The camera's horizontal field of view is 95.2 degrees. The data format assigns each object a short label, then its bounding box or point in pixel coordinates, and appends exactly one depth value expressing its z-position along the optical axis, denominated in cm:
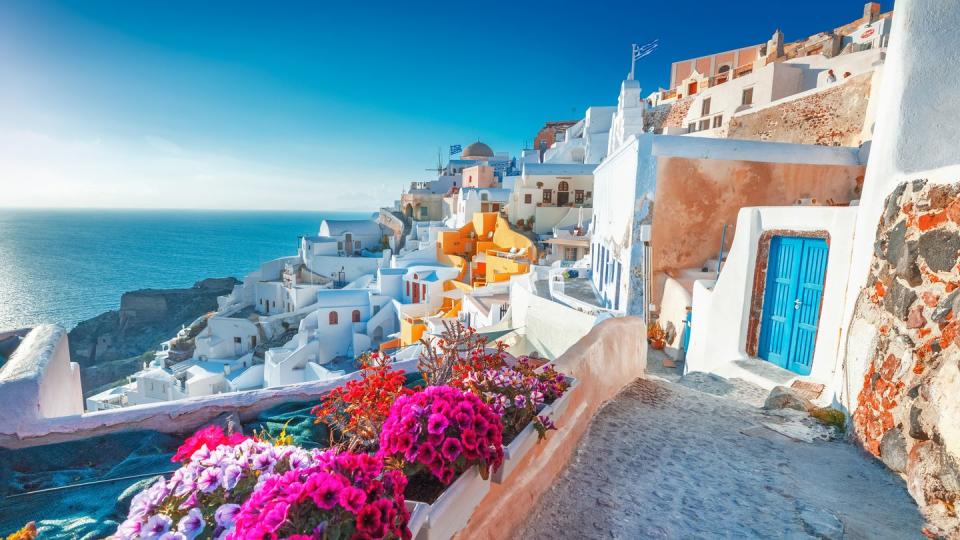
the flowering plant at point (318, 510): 148
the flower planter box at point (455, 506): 197
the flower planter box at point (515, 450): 261
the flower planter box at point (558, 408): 315
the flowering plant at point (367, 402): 259
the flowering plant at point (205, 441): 207
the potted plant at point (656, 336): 1047
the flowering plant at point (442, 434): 211
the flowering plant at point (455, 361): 350
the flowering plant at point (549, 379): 340
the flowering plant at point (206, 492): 160
